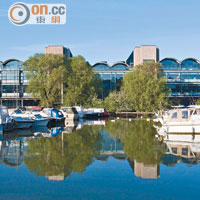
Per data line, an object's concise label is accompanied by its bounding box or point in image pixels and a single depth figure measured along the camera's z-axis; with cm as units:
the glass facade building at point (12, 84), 7719
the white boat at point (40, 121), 3370
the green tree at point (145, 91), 6044
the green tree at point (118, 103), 6512
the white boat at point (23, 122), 3098
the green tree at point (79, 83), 5959
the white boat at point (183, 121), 2408
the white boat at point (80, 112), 5328
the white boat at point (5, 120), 2744
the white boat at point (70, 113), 4812
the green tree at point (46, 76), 5616
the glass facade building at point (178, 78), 7956
